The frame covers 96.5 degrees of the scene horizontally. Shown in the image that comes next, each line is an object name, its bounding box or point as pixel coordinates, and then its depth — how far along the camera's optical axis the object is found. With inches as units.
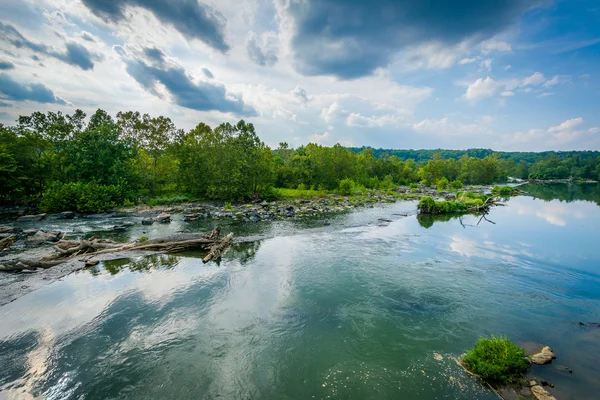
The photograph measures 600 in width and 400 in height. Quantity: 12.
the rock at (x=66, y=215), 1081.8
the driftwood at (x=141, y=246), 597.9
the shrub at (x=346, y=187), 2127.7
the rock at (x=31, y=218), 1019.3
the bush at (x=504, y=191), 2400.3
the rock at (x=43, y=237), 751.1
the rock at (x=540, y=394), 259.8
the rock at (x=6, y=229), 843.9
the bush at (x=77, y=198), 1136.2
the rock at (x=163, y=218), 1077.3
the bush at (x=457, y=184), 2871.6
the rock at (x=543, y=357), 308.7
